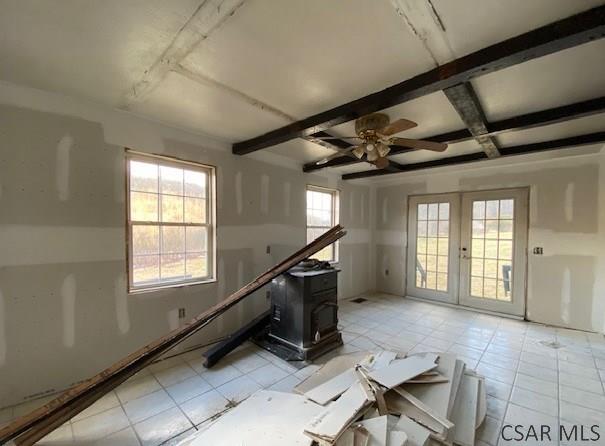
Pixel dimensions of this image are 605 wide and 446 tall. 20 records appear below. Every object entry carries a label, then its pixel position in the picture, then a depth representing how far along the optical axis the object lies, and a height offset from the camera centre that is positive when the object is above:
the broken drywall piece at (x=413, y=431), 1.61 -1.37
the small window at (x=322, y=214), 4.70 +0.11
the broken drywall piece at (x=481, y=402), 1.94 -1.48
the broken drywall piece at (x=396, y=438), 1.52 -1.31
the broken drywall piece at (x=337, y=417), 1.55 -1.30
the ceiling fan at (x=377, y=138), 2.36 +0.76
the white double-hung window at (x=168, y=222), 2.71 -0.03
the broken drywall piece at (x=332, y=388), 1.98 -1.36
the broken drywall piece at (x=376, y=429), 1.54 -1.31
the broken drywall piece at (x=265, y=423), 1.59 -1.37
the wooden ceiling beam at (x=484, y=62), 1.29 +0.95
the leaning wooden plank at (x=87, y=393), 1.42 -1.07
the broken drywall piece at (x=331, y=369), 2.29 -1.46
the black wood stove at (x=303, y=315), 2.89 -1.11
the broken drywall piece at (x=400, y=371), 2.10 -1.30
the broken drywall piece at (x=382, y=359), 2.37 -1.35
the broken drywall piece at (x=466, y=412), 1.77 -1.46
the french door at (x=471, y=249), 4.25 -0.50
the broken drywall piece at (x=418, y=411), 1.72 -1.39
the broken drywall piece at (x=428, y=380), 2.17 -1.34
